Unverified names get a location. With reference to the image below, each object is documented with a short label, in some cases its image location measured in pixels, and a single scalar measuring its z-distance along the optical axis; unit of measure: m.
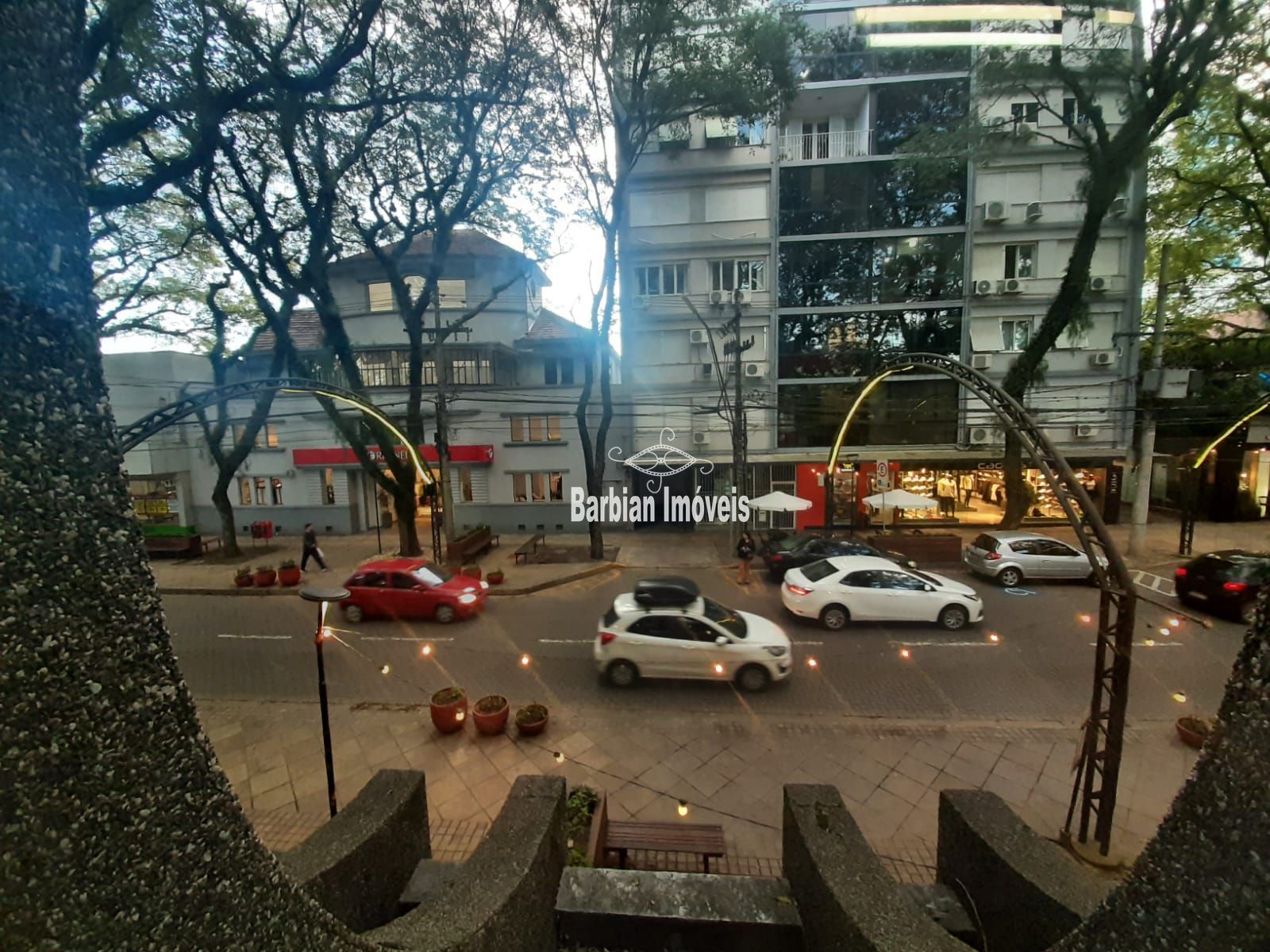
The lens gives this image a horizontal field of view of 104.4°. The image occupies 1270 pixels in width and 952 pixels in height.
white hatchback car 7.22
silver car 11.83
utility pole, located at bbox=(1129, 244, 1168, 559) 12.80
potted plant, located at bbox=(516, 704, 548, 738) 6.26
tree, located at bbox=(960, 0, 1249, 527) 10.38
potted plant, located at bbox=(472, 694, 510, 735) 6.28
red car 10.23
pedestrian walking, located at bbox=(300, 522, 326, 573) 13.70
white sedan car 9.36
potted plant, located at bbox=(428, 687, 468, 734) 6.35
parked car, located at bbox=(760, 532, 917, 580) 12.36
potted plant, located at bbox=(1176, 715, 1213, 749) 5.82
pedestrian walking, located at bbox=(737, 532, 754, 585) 12.51
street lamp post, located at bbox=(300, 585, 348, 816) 4.84
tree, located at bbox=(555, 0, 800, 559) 11.52
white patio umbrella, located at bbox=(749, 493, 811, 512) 15.11
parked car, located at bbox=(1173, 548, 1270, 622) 9.37
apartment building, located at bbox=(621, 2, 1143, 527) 16.83
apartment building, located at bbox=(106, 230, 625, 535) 18.14
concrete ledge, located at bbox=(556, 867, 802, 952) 2.98
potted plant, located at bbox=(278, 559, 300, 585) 13.14
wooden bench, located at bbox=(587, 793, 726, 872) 4.14
